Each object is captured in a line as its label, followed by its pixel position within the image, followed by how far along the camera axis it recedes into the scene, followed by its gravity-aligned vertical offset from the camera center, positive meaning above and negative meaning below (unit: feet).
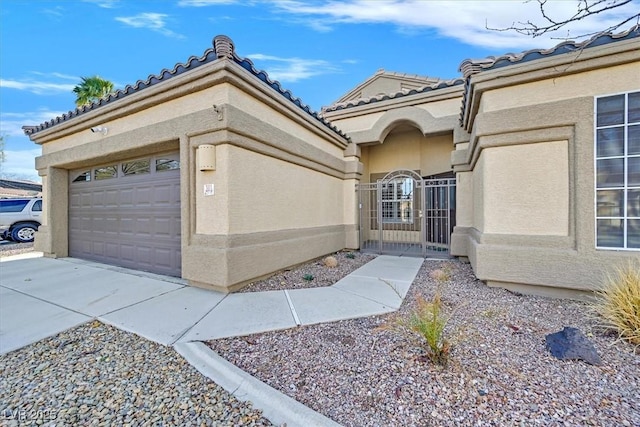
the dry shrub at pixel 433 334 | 9.40 -4.11
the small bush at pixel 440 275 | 19.50 -4.51
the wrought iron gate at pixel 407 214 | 30.25 -0.09
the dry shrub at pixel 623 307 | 10.77 -3.93
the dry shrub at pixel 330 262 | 24.85 -4.36
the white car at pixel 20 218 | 42.04 -0.24
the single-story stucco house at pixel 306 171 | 15.06 +3.04
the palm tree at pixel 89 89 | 50.67 +23.05
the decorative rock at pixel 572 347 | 9.61 -4.82
